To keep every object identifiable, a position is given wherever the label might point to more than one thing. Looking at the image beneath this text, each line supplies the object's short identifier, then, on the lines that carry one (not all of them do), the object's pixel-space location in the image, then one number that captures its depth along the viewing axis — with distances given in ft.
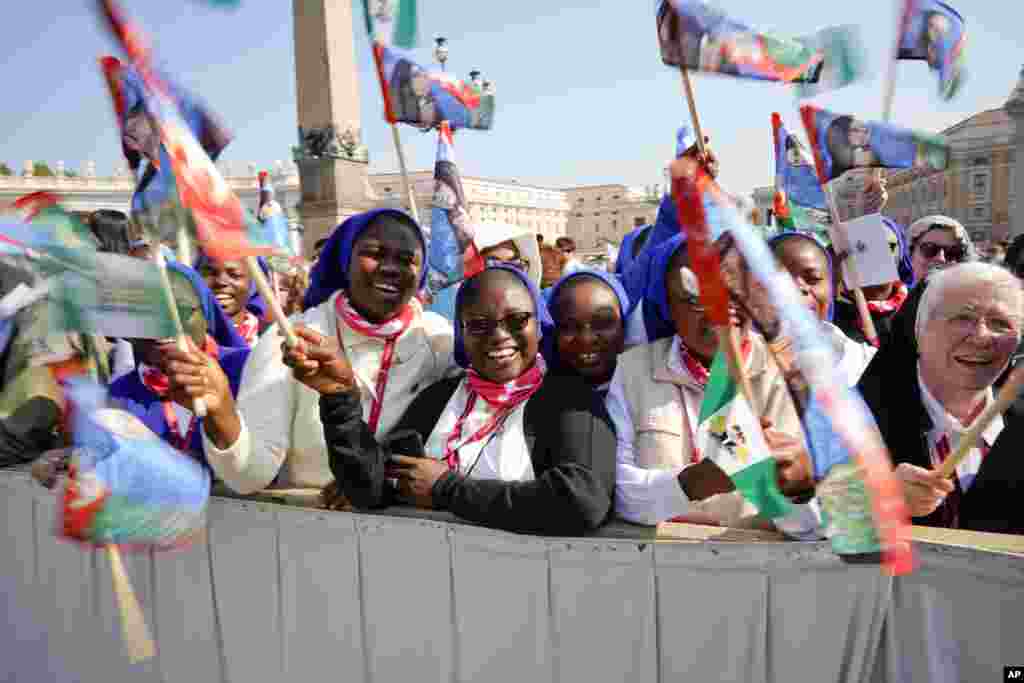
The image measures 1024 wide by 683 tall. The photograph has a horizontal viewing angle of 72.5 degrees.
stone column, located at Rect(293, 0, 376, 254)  40.70
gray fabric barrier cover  4.94
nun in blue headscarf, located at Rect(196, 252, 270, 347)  10.05
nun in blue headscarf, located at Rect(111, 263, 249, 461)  6.51
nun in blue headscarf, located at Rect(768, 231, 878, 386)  7.96
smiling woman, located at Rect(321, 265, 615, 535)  5.61
